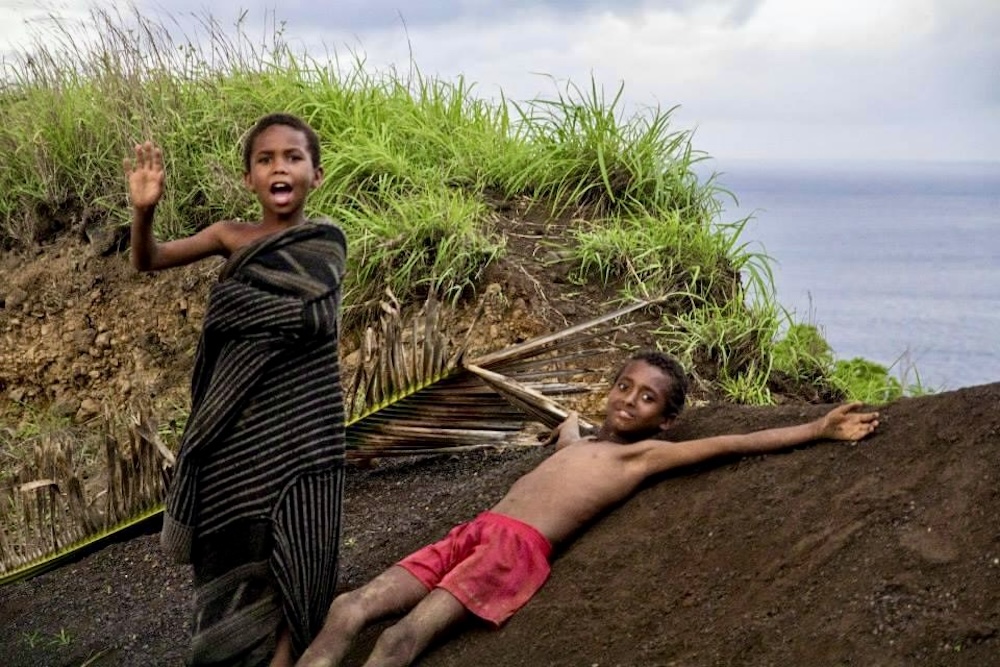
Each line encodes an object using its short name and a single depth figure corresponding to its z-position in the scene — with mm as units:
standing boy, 3312
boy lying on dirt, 3289
